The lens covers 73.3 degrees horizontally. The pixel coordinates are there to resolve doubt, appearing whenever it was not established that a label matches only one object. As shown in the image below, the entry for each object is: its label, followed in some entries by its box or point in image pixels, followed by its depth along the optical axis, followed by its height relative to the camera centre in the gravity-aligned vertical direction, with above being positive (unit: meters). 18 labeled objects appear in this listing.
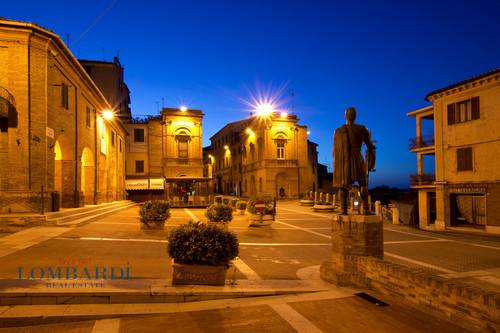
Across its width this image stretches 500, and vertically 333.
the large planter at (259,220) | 17.91 -2.16
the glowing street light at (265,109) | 42.97 +9.37
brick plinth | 6.84 -1.33
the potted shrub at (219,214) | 15.27 -1.46
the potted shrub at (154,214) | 14.66 -1.36
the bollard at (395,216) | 24.06 -2.55
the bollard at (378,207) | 24.89 -1.99
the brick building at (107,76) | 38.94 +12.53
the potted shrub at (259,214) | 17.81 -1.79
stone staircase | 14.26 -1.57
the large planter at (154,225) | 14.81 -1.88
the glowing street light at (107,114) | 27.10 +5.65
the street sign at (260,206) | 17.48 -1.27
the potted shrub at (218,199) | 29.83 -1.53
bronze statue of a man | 7.31 +0.47
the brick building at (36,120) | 14.28 +2.97
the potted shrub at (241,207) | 24.62 -1.84
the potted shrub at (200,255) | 6.26 -1.36
